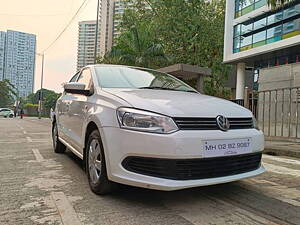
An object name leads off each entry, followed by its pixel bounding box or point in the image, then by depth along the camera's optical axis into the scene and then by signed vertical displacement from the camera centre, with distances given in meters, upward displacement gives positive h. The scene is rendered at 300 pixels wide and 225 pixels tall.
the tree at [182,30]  22.84 +6.45
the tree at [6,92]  68.56 +4.33
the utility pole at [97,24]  23.38 +6.68
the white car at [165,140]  2.90 -0.23
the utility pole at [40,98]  40.72 +1.79
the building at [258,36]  22.38 +6.68
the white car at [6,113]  45.97 -0.35
